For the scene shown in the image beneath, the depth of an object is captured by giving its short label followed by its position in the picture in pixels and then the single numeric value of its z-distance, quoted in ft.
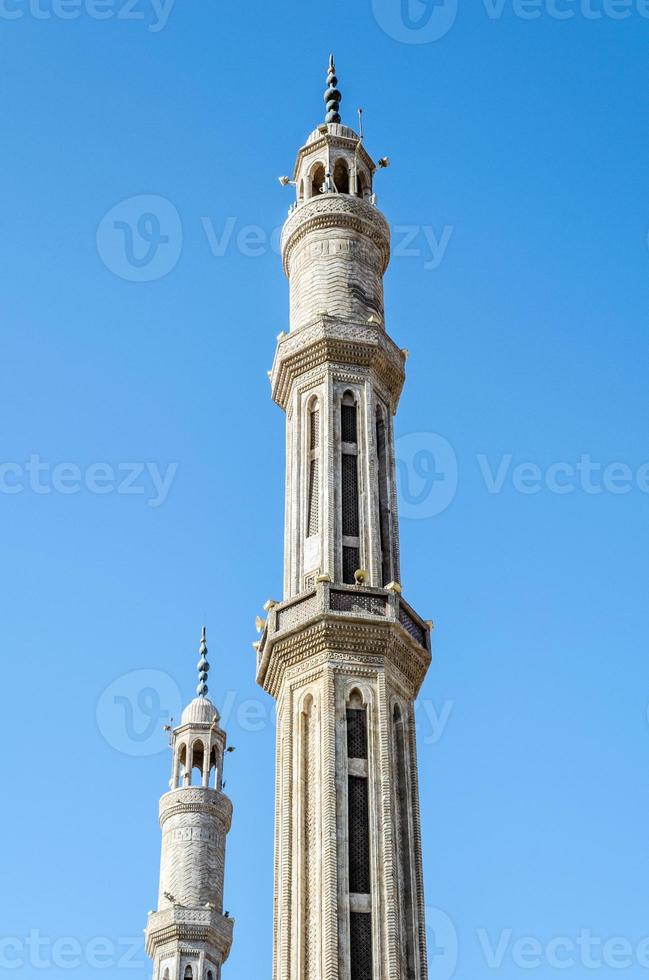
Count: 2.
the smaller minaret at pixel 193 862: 150.00
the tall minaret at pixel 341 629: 88.02
